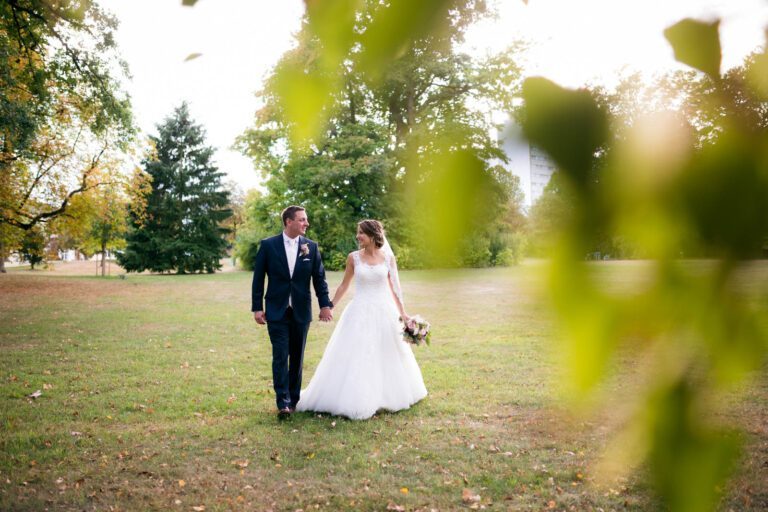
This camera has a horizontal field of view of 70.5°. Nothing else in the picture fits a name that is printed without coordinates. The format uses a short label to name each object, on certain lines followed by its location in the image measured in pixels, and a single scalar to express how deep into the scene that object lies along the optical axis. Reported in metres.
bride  5.50
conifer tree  34.47
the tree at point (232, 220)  39.16
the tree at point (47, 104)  9.56
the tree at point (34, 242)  23.95
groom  5.25
